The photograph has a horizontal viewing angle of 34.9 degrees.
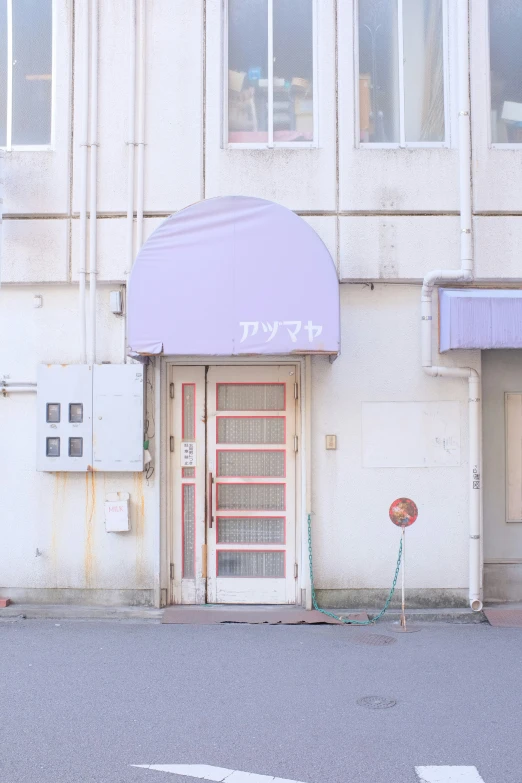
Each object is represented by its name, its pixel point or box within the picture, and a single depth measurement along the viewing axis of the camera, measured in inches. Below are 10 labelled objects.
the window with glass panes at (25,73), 382.0
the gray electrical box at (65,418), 361.7
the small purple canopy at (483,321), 348.8
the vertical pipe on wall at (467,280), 361.4
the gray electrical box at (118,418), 359.9
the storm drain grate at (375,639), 324.8
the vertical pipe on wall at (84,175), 368.2
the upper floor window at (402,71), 379.9
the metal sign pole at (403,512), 346.3
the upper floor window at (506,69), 379.9
